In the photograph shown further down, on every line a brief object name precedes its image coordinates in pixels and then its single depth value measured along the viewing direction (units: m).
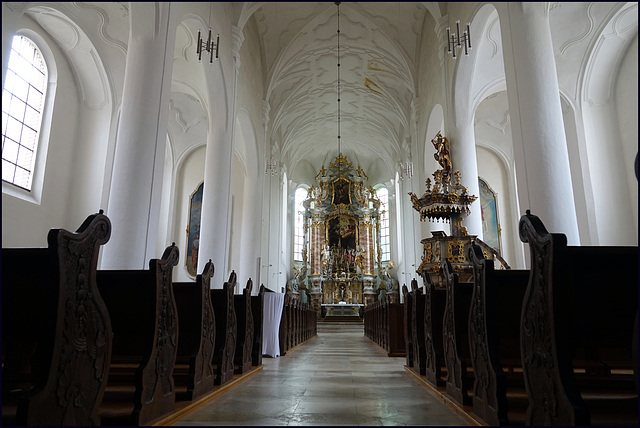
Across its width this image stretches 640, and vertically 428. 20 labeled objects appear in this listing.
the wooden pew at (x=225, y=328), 3.88
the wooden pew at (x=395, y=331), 6.88
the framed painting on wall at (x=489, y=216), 14.68
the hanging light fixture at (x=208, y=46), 7.25
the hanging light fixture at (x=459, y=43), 7.82
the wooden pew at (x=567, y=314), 1.94
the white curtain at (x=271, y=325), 6.58
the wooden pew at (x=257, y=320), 5.28
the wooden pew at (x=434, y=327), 3.77
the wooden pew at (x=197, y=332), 3.19
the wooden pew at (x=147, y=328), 2.40
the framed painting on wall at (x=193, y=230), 14.94
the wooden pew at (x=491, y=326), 2.33
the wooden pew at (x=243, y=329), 4.64
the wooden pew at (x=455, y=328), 3.00
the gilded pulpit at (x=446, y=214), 8.15
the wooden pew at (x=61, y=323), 1.89
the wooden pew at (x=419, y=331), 4.41
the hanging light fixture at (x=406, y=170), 14.49
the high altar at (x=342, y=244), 20.42
